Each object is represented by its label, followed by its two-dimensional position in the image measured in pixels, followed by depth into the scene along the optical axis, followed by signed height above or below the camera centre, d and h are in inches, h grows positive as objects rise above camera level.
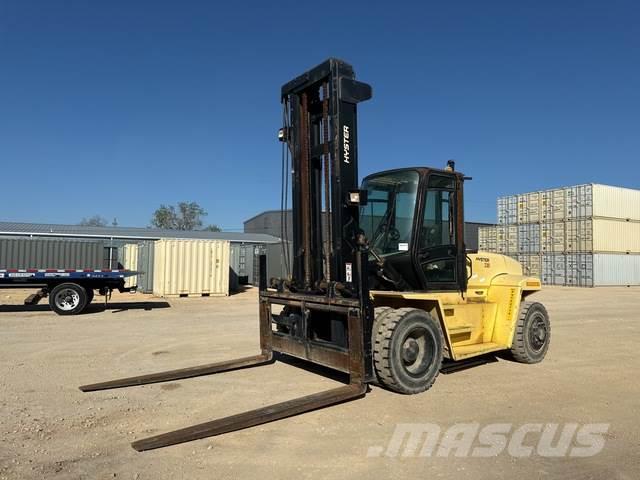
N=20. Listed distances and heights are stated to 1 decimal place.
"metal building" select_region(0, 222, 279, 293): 968.3 +33.8
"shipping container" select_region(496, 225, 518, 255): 1501.0 +41.8
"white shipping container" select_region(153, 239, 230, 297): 904.3 -29.4
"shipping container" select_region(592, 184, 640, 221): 1300.4 +133.1
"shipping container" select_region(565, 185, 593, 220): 1301.7 +131.3
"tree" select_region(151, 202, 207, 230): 3373.5 +214.4
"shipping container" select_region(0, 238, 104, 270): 773.3 -5.6
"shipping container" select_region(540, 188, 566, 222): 1374.3 +129.0
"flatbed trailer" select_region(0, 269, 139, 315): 618.8 -39.7
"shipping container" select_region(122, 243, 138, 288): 1058.7 -12.8
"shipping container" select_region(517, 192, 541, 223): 1435.8 +127.9
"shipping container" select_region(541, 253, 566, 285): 1368.1 -40.2
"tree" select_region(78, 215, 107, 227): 3856.8 +216.3
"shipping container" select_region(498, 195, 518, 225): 1499.8 +125.3
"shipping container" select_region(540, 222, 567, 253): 1370.6 +43.8
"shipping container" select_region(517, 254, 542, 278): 1432.1 -28.6
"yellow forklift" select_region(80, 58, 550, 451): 247.0 -11.7
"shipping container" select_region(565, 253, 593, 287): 1296.8 -39.3
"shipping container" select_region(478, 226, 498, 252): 1558.8 +45.5
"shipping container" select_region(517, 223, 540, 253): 1434.5 +42.8
